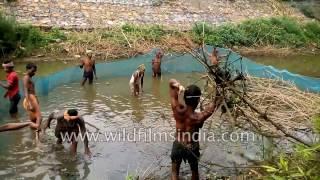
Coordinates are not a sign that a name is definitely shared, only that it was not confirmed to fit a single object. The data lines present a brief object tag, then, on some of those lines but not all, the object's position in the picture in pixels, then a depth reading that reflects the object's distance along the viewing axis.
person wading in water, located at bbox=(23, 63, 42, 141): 6.31
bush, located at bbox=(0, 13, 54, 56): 12.31
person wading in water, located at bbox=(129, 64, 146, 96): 9.06
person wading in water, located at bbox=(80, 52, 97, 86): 9.73
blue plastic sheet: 8.06
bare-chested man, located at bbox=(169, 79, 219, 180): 4.41
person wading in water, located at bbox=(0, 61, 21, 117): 7.20
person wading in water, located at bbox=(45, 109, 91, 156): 5.52
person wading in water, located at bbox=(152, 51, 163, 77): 10.90
